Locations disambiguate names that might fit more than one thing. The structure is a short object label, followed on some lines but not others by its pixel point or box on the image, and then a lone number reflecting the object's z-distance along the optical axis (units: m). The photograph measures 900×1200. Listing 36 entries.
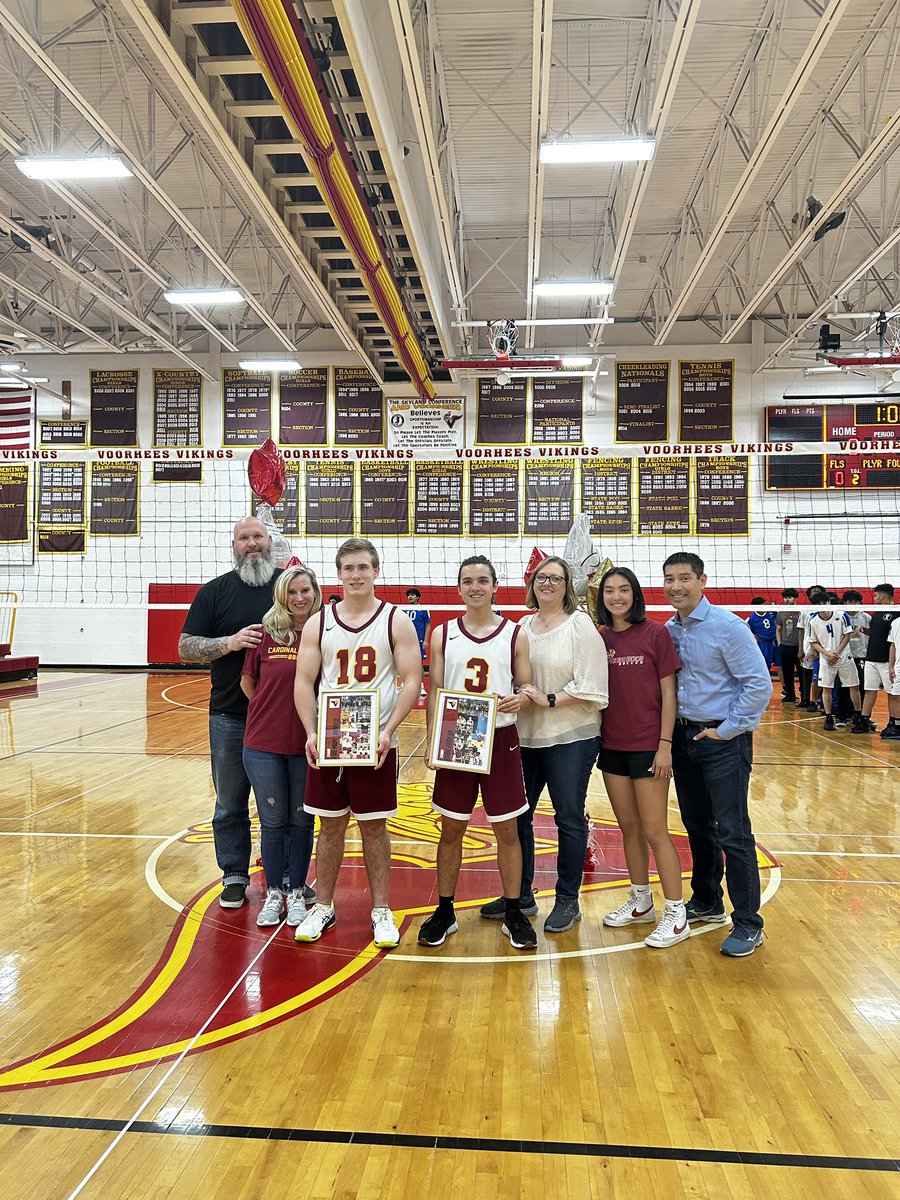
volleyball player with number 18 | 3.42
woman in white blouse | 3.49
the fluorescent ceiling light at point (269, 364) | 14.50
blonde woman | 3.64
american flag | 16.27
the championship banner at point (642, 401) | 15.55
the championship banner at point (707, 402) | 15.48
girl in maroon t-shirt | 3.50
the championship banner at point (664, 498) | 15.27
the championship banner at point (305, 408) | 16.03
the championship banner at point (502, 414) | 15.77
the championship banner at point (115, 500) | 16.19
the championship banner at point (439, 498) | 15.62
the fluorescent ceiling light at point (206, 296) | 11.30
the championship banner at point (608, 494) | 15.30
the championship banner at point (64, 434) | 16.41
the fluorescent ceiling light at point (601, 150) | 7.52
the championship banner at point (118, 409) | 16.41
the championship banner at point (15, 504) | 16.36
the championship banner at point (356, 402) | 16.03
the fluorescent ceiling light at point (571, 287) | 10.61
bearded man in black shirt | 3.91
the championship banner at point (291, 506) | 15.80
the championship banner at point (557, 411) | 15.64
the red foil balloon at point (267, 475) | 5.17
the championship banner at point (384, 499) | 15.68
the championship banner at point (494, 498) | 15.55
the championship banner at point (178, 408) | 16.27
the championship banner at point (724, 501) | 15.23
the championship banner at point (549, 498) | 15.42
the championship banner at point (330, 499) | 15.74
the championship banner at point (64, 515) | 16.28
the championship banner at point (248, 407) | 16.09
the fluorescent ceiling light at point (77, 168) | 8.23
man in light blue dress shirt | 3.44
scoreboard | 14.86
